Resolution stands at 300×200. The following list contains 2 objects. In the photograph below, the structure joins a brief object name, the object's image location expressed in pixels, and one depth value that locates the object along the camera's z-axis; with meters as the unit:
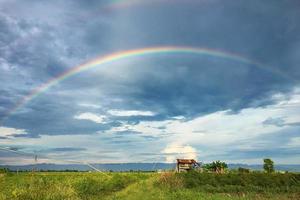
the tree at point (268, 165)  38.58
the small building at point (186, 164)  40.01
